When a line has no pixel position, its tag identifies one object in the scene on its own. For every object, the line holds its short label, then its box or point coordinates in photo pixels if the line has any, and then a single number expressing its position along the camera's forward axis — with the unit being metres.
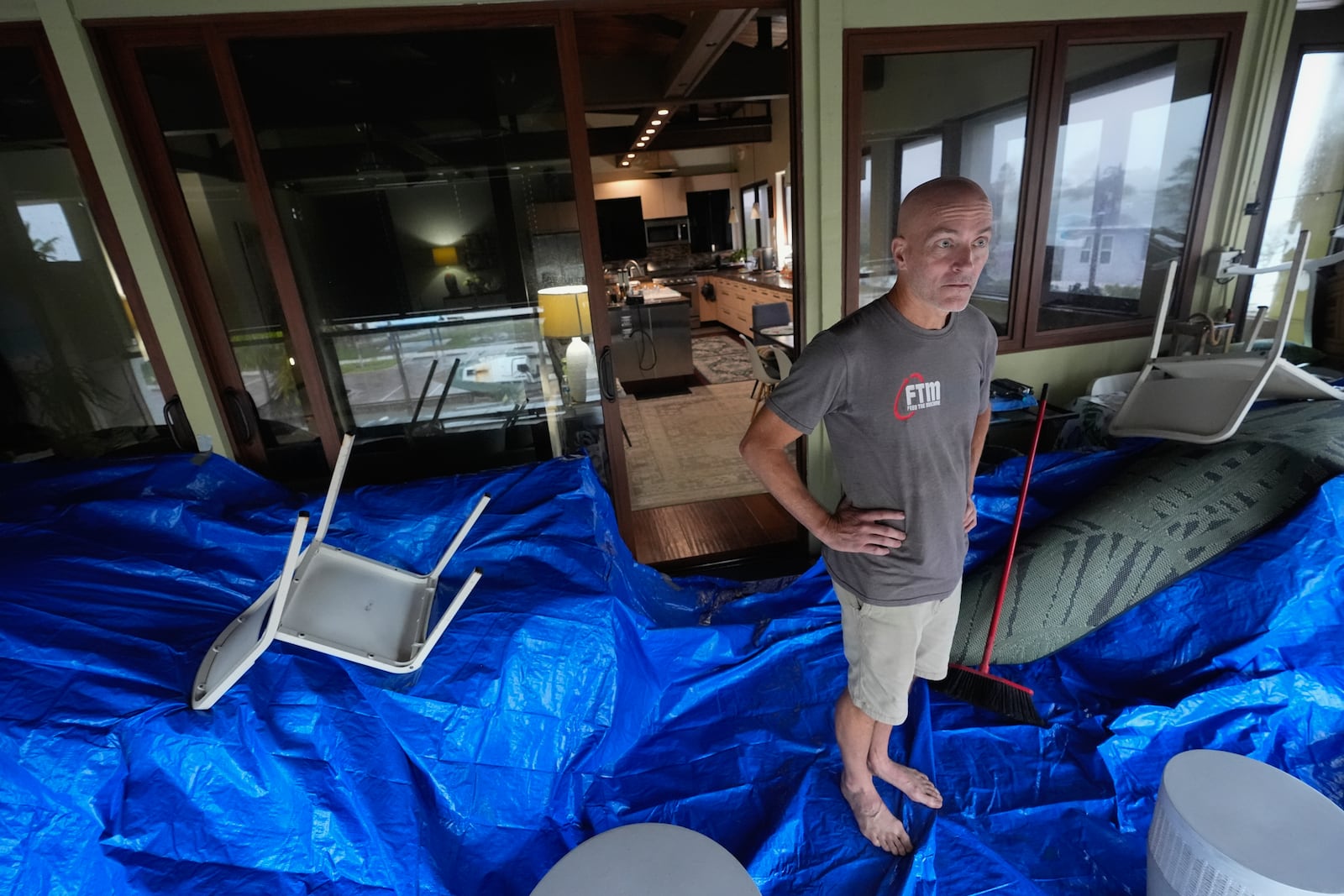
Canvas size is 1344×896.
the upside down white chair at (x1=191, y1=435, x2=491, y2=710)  1.26
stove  9.66
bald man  1.19
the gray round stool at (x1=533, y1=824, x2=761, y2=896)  1.09
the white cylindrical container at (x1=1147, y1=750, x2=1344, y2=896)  1.07
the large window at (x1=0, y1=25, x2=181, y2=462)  1.95
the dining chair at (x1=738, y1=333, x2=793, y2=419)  3.50
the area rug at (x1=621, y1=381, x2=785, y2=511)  3.55
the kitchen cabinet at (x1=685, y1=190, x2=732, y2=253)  10.16
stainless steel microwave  10.10
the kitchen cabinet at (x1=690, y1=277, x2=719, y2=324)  9.36
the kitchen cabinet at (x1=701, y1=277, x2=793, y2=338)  6.99
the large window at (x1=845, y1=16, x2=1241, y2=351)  2.46
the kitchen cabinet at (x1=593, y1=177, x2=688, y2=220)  10.14
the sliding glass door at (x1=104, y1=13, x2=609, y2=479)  2.06
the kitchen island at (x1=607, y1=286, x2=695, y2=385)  6.03
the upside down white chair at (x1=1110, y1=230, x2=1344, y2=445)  2.03
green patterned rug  1.91
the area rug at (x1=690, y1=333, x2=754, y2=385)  6.27
